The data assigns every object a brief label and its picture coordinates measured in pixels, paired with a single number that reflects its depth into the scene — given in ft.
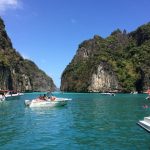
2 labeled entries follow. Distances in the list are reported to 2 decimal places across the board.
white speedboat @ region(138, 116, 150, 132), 38.24
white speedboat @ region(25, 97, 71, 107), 107.09
